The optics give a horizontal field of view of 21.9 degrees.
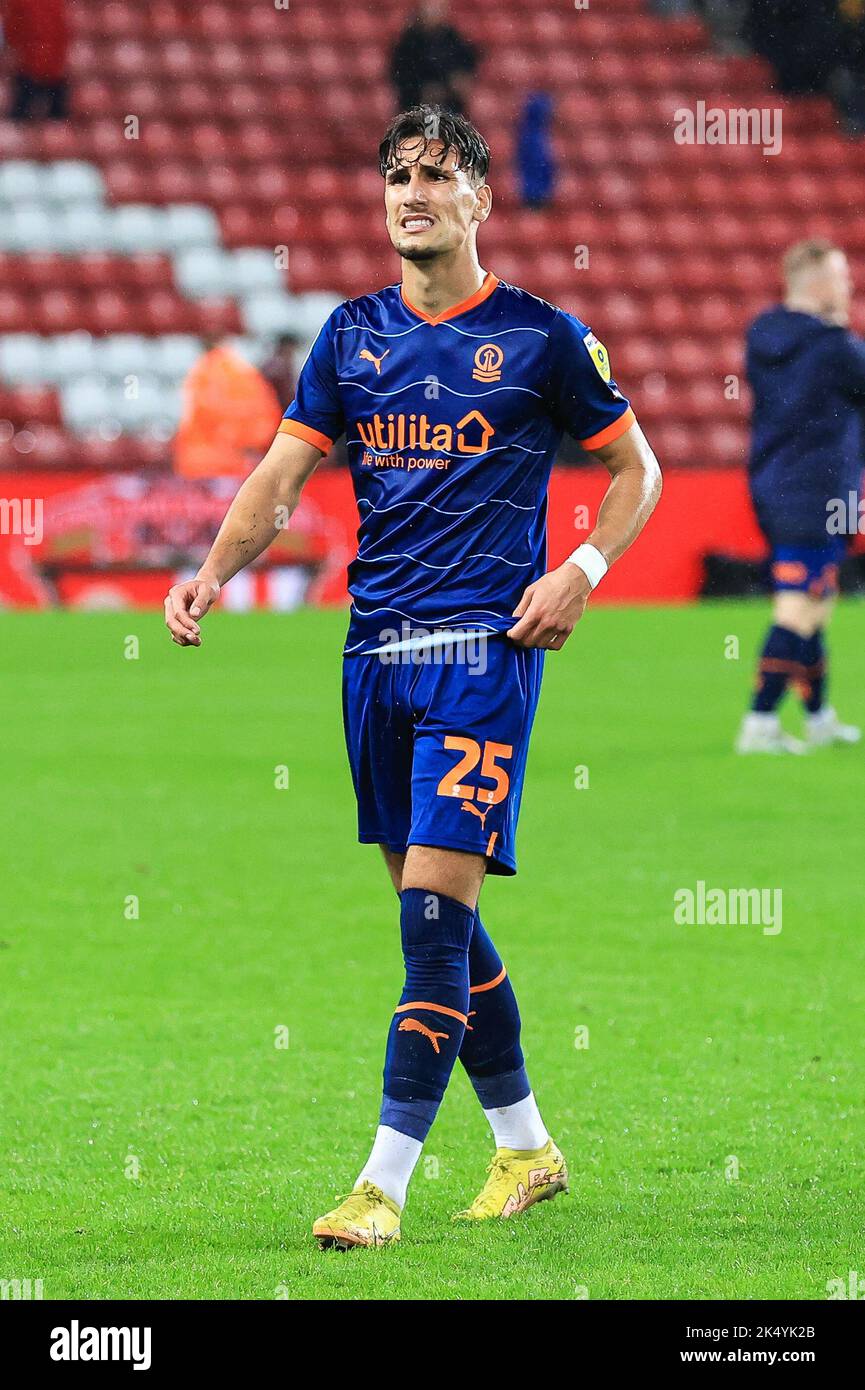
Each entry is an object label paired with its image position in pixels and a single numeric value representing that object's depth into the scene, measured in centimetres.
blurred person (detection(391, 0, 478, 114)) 2195
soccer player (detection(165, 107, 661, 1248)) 400
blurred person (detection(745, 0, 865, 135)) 2433
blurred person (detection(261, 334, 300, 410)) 1955
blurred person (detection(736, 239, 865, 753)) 1061
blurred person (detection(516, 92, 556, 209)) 2311
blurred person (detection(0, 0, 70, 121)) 2225
